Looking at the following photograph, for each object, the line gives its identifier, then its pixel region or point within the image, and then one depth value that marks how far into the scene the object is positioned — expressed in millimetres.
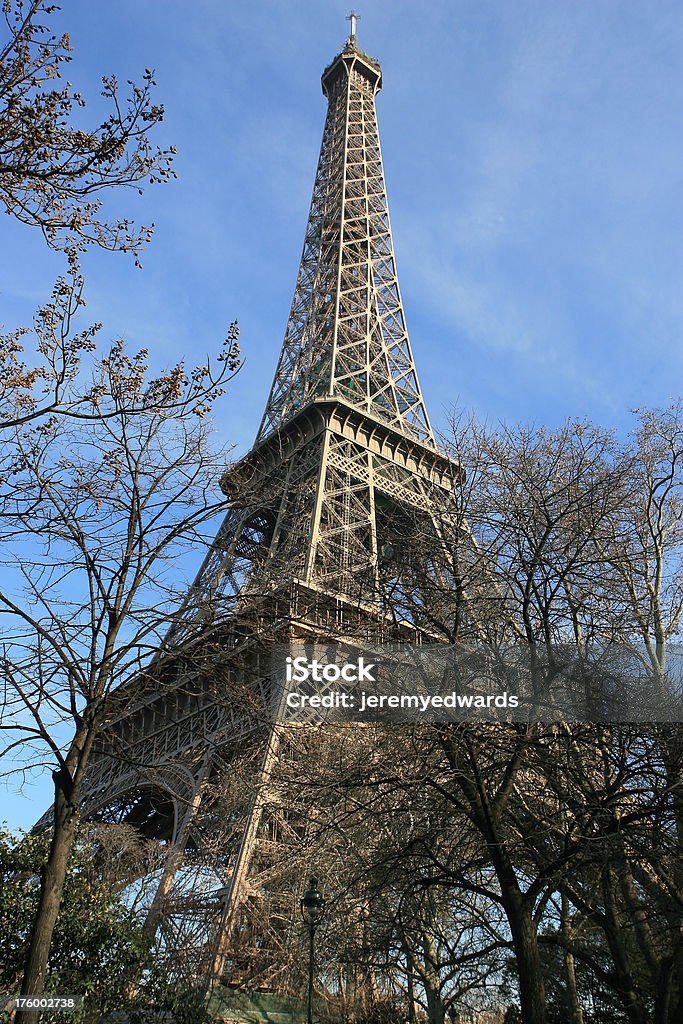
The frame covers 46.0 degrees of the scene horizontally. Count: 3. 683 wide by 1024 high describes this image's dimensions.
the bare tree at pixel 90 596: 7887
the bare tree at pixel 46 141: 6551
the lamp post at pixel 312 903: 11609
